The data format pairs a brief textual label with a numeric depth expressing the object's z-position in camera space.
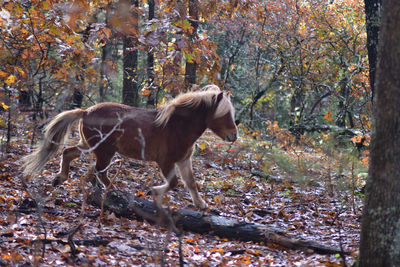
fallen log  10.87
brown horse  14.20
